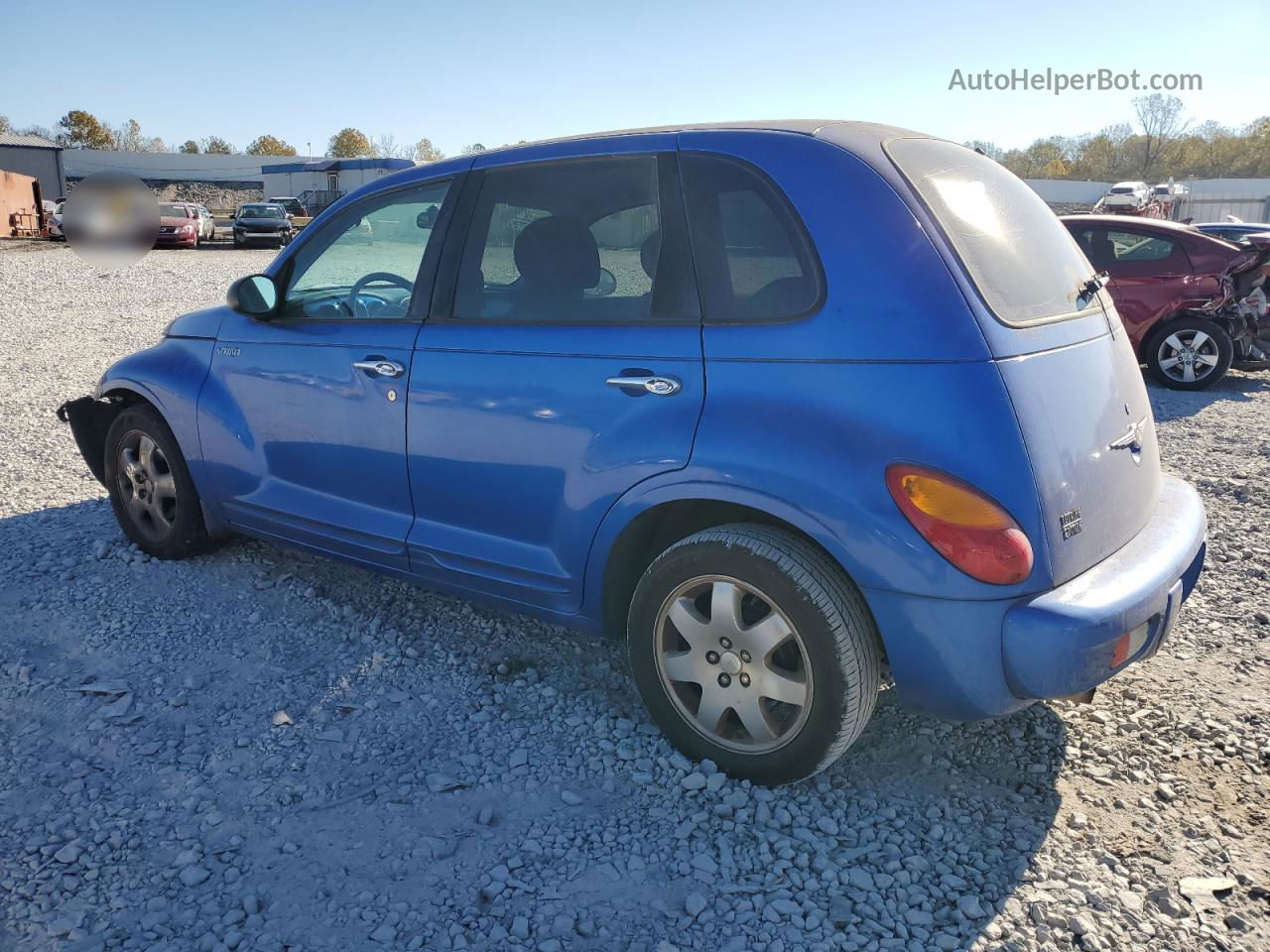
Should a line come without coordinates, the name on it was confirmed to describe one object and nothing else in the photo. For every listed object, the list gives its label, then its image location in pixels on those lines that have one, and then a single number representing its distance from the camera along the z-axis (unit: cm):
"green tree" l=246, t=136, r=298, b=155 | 10019
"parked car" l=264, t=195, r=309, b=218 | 4073
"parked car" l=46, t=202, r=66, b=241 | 3254
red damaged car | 989
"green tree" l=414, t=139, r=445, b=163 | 7597
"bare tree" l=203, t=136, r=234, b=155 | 10019
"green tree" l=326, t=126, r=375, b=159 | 10019
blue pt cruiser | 259
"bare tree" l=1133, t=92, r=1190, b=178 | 7800
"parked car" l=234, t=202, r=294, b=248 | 3133
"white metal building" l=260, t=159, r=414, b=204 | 4377
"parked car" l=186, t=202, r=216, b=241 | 3225
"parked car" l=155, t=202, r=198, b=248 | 2959
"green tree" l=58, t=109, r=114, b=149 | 9056
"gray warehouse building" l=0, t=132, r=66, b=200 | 4541
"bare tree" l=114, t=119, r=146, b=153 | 9387
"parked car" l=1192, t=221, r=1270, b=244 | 1278
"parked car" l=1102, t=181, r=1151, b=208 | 3625
